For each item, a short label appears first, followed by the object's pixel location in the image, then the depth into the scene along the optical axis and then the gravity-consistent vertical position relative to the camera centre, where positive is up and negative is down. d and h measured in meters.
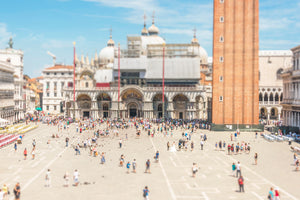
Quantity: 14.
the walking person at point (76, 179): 28.21 -5.79
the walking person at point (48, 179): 28.09 -5.87
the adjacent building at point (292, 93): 64.81 +2.41
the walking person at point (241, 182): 26.38 -5.52
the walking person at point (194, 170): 31.42 -5.57
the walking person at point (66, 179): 28.06 -5.86
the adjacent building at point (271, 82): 107.19 +7.53
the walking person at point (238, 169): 31.05 -5.39
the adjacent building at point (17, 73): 94.66 +8.54
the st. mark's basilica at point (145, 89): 91.88 +4.19
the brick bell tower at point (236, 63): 69.12 +8.20
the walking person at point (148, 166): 32.91 -5.52
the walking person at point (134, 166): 33.41 -5.65
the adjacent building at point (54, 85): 128.62 +6.93
